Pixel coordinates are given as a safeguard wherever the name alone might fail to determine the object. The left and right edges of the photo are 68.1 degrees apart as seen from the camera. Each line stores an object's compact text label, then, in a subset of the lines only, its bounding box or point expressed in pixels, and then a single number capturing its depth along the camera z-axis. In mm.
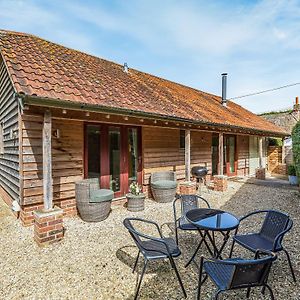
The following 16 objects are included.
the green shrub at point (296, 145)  6504
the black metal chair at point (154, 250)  2438
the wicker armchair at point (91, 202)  4746
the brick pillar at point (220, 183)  8148
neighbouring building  13866
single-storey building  4395
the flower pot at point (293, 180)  9470
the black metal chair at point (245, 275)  1802
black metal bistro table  2837
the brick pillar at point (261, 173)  11070
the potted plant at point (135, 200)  5625
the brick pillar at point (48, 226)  3676
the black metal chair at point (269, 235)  2766
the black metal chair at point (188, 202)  3848
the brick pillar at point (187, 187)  6954
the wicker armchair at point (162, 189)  6422
